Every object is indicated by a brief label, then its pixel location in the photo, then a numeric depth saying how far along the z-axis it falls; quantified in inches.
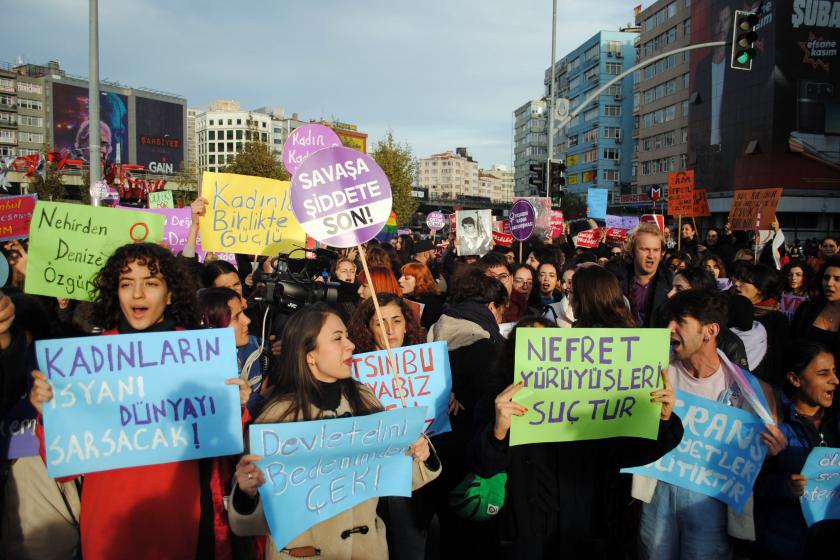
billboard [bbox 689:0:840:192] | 1609.3
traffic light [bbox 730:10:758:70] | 432.8
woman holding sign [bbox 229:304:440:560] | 101.2
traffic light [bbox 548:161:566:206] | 568.7
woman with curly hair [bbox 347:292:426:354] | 159.6
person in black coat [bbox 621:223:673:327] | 211.5
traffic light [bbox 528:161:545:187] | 574.7
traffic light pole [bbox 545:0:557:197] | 569.0
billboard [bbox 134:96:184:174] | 3725.4
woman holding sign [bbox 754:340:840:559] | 119.9
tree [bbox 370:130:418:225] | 1702.6
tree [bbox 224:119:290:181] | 1268.5
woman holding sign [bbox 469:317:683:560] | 114.2
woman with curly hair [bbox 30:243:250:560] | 100.3
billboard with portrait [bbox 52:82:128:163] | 3405.5
